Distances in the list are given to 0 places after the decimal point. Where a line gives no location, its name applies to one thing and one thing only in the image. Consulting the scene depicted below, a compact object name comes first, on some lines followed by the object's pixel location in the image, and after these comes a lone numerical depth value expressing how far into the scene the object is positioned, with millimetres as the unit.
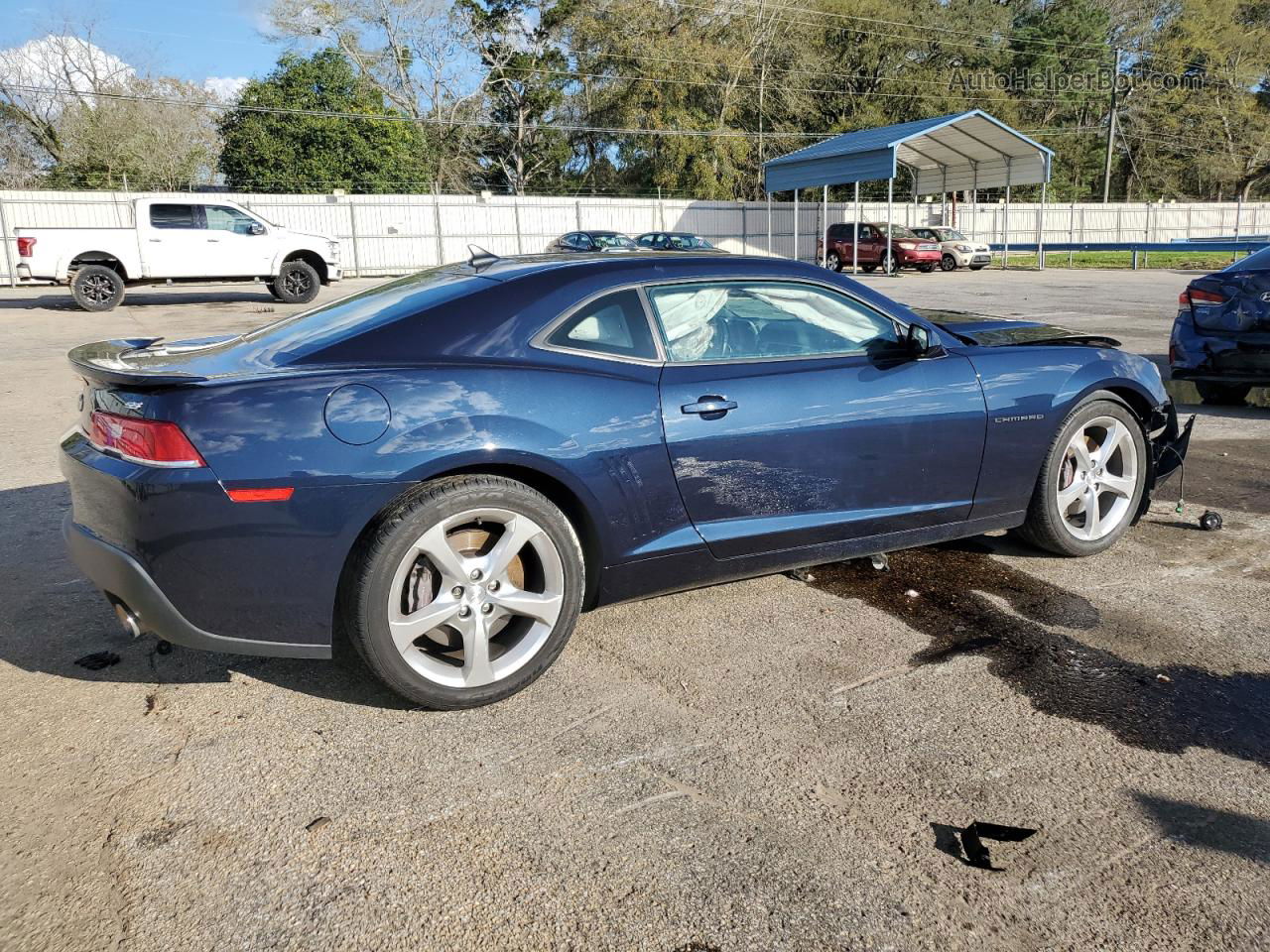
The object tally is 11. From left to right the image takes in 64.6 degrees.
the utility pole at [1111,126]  47219
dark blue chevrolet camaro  2973
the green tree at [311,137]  38531
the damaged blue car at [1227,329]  7594
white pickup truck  18141
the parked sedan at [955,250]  34656
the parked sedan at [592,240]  27141
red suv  33625
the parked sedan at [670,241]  25531
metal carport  29688
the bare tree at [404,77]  43562
